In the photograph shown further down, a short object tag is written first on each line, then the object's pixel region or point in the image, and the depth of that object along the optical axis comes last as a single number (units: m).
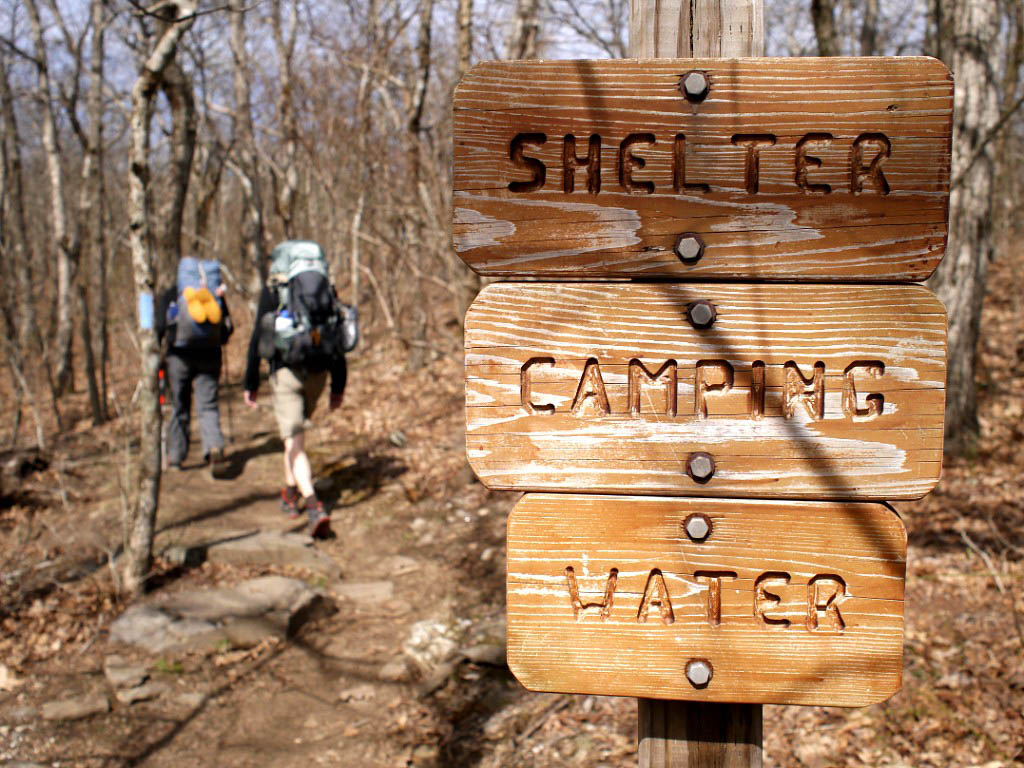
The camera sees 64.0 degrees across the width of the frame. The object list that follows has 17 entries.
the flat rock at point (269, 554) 5.83
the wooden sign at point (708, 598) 1.48
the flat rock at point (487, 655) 4.46
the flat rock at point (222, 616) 4.61
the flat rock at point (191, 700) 4.13
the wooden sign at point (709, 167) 1.41
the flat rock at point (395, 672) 4.41
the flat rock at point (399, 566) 5.94
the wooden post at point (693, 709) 1.62
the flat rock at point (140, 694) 4.13
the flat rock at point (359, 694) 4.24
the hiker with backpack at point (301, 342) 6.02
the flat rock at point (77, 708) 3.94
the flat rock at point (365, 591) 5.44
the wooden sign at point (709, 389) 1.45
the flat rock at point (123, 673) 4.21
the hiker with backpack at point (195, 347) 7.44
